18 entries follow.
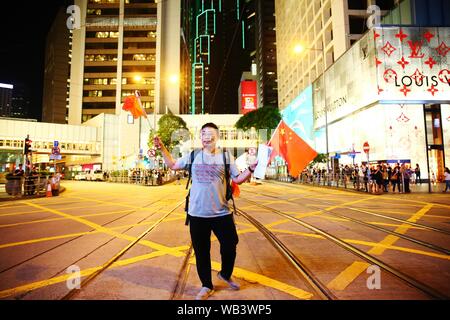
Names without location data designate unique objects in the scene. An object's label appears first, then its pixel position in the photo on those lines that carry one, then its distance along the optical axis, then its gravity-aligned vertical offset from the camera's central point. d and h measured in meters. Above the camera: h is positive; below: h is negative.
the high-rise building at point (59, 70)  114.25 +45.71
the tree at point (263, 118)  46.88 +9.71
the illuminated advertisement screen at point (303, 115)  41.88 +9.76
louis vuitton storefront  24.61 +7.13
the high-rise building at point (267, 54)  108.56 +48.51
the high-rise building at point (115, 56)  79.81 +35.94
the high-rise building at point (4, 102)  148.18 +45.68
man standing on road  3.04 -0.42
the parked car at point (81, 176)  49.66 -0.37
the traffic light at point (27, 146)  18.35 +1.98
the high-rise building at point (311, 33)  34.81 +21.70
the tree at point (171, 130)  46.94 +7.85
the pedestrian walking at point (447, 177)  16.59 -0.44
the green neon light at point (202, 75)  163.65 +62.41
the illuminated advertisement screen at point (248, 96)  66.88 +19.48
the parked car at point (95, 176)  46.61 -0.37
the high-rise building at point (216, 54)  145.25 +72.35
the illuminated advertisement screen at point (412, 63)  24.85 +10.19
